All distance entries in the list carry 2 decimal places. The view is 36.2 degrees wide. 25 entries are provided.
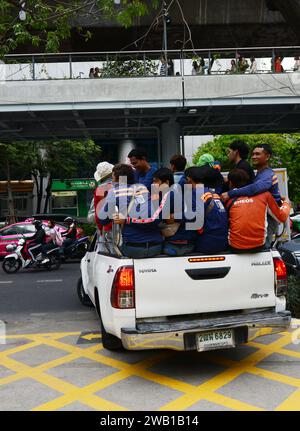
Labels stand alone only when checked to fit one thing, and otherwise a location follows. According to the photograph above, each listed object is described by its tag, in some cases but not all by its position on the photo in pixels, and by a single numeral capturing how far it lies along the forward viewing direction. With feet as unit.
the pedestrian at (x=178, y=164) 19.04
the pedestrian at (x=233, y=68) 44.28
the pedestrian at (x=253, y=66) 44.29
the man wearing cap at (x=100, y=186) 17.37
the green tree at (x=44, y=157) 75.18
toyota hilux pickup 13.64
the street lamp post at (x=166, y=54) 42.87
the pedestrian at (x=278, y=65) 44.29
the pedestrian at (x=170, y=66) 44.60
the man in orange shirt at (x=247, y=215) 14.85
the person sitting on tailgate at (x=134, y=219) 14.43
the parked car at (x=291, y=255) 24.22
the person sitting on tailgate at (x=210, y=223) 14.79
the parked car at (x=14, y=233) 50.47
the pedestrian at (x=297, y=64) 44.32
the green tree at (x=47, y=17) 25.09
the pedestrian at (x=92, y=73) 44.31
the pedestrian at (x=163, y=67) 44.27
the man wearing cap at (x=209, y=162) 17.36
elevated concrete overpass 43.45
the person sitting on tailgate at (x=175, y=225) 14.82
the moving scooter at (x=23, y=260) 42.24
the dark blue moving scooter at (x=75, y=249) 44.50
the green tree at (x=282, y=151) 84.74
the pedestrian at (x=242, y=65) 44.27
